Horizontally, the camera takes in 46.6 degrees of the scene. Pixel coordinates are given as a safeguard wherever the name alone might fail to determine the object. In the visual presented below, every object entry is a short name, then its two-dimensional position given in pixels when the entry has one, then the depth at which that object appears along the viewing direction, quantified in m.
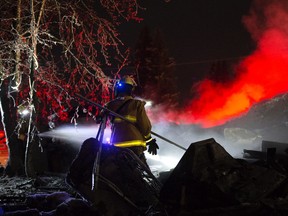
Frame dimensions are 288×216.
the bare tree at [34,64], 9.37
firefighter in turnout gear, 5.49
